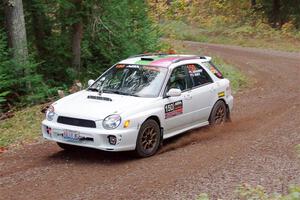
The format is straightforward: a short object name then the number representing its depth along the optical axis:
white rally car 8.63
